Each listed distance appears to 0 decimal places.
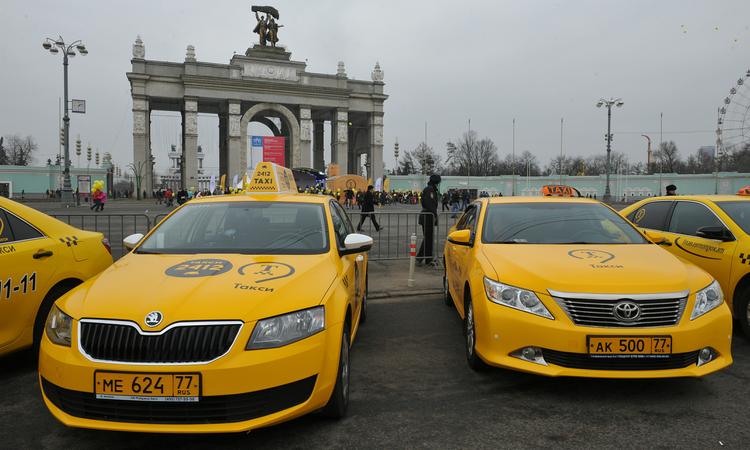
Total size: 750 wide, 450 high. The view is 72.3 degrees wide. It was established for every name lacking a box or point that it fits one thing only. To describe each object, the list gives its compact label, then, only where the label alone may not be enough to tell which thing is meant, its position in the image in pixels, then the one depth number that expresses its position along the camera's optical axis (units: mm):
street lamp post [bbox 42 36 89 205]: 29688
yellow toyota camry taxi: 3629
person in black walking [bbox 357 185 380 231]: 17516
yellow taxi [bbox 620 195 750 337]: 5355
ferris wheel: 40125
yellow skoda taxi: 2789
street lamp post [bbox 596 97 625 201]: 42853
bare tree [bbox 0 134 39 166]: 93938
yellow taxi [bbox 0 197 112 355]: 4184
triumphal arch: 58531
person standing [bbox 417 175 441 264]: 10805
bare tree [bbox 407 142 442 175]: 103875
